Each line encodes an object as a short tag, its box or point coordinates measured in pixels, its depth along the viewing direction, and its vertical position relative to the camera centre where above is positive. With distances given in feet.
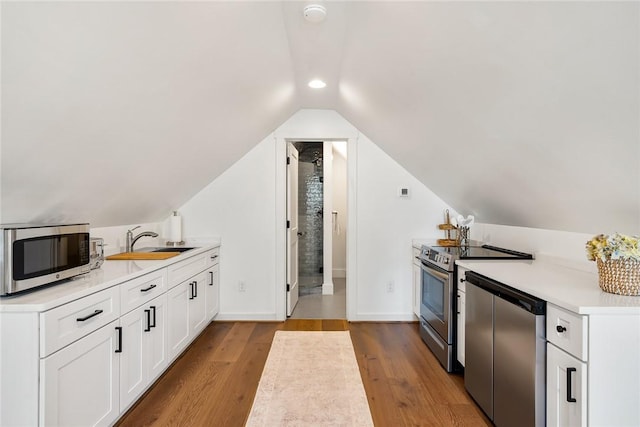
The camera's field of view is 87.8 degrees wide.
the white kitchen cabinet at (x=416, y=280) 11.10 -2.23
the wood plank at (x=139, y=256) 8.09 -1.05
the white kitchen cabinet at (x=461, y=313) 7.77 -2.34
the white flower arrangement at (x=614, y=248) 4.58 -0.47
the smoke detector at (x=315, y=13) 5.81 +3.59
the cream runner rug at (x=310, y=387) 6.43 -3.90
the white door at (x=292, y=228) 12.34 -0.54
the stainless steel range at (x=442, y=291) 8.17 -2.07
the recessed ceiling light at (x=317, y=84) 9.20 +3.67
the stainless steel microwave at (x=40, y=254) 4.61 -0.64
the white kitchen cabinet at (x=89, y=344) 4.36 -2.10
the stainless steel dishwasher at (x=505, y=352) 4.88 -2.34
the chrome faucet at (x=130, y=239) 9.08 -0.71
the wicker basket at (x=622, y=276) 4.66 -0.87
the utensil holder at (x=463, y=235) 10.32 -0.65
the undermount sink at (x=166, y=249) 9.91 -1.10
